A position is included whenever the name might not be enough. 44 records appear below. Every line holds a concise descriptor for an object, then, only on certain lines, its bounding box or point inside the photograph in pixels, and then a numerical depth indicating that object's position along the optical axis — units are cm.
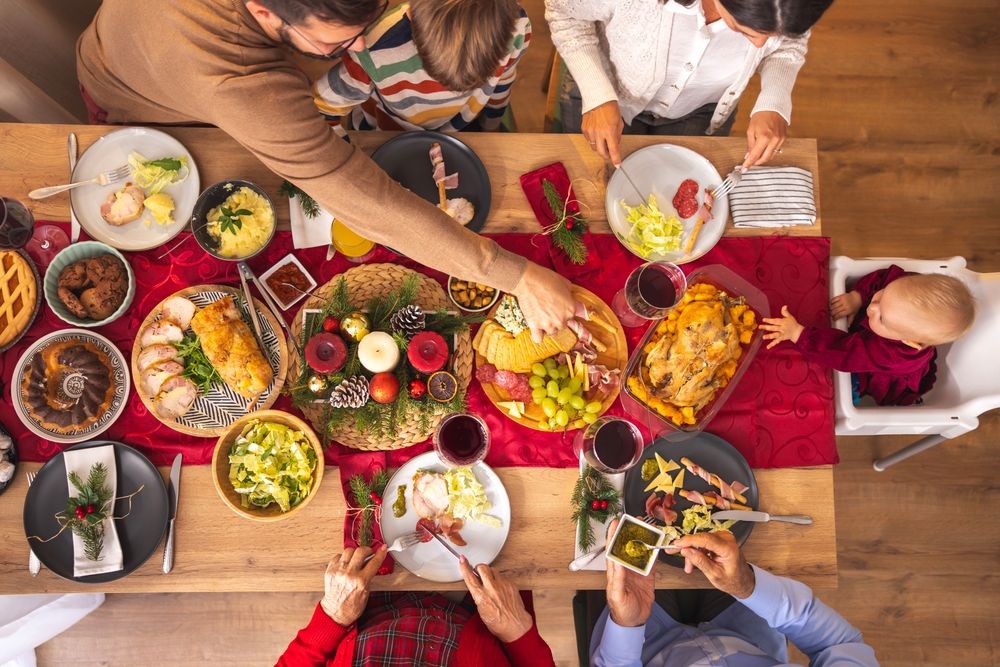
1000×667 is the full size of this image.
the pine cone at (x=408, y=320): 148
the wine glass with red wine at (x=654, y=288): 152
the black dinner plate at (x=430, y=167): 166
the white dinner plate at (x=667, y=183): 166
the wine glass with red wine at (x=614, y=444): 149
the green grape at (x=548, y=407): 152
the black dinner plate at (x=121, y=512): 149
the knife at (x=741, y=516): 154
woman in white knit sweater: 166
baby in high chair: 157
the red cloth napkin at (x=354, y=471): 155
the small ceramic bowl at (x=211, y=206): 154
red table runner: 155
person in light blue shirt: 151
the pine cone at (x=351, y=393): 142
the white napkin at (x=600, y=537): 156
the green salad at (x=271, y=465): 146
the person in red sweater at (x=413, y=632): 150
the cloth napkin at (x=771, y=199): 171
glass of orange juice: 161
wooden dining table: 152
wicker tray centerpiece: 147
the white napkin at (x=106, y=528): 148
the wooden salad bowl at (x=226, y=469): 143
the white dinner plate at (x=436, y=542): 153
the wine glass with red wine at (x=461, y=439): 147
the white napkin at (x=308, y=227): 161
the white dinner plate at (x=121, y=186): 158
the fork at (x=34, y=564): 149
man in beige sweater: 111
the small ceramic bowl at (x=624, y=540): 140
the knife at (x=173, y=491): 151
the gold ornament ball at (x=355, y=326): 146
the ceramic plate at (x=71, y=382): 148
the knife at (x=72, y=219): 159
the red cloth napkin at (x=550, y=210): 167
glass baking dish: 154
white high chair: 169
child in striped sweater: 140
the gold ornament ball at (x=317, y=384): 144
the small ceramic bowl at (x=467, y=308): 158
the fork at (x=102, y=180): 154
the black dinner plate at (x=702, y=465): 157
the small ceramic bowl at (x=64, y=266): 150
